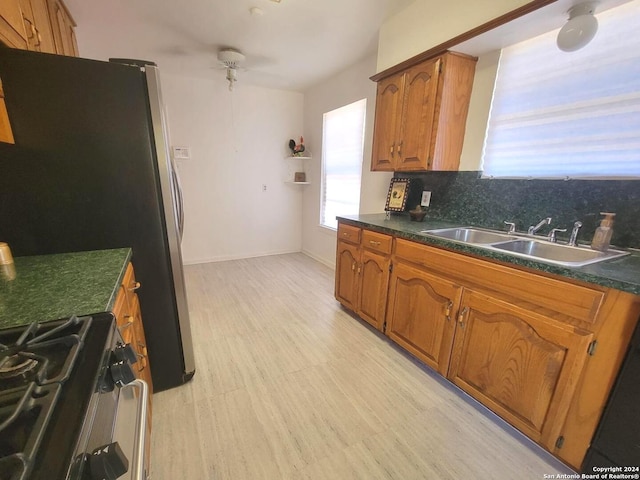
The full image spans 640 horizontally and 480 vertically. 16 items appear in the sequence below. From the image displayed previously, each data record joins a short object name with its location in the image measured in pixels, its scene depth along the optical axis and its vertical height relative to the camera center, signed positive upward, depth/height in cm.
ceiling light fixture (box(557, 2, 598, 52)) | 132 +76
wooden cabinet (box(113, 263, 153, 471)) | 104 -65
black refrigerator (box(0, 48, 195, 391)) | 115 +1
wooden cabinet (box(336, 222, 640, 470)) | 107 -75
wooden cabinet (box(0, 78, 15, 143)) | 106 +16
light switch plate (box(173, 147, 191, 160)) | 358 +23
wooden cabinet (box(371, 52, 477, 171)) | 188 +49
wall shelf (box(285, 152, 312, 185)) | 431 +8
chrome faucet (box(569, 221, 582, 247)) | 147 -28
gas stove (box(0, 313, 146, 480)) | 43 -45
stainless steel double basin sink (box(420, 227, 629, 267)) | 132 -37
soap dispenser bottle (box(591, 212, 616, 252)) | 133 -24
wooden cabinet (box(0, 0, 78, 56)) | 108 +75
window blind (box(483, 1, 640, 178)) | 136 +43
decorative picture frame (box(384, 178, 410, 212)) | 245 -16
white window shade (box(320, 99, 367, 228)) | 327 +20
